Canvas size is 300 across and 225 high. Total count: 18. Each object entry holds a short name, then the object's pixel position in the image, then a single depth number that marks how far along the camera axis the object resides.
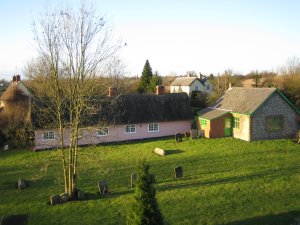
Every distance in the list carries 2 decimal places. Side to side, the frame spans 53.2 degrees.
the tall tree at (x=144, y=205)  11.68
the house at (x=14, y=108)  35.31
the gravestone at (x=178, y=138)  34.84
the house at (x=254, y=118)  33.91
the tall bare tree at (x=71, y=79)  18.25
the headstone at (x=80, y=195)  19.09
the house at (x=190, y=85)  76.69
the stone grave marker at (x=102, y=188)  19.95
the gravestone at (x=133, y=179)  20.94
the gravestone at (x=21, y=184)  21.16
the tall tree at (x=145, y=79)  61.74
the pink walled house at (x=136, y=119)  33.59
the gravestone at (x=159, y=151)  29.14
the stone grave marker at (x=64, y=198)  18.79
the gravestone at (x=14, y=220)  14.84
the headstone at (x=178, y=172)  22.18
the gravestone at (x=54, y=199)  18.44
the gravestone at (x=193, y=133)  36.28
